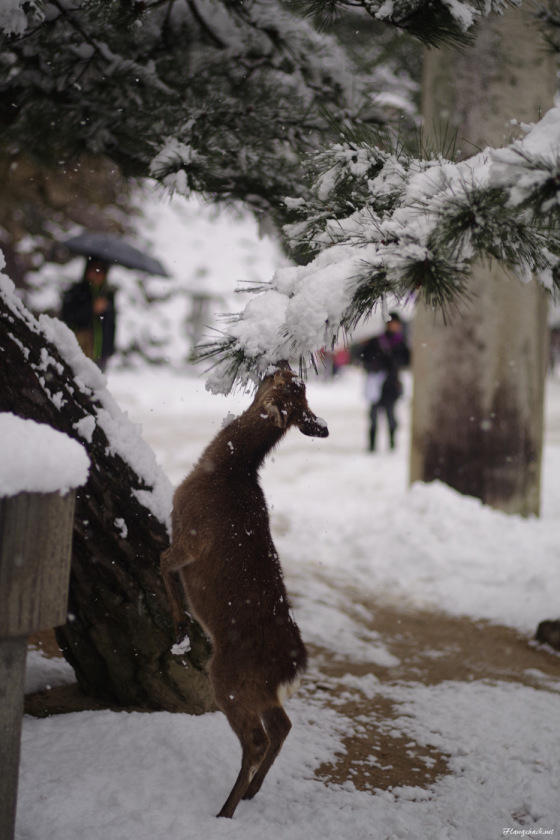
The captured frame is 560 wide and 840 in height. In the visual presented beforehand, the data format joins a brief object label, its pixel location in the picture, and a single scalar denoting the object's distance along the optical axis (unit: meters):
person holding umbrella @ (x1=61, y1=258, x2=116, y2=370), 7.71
